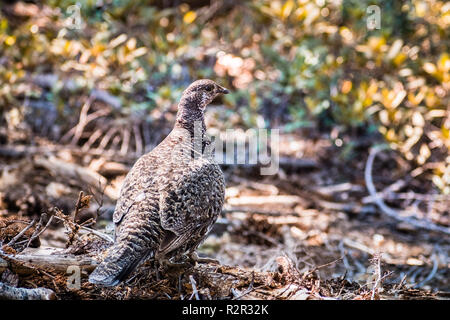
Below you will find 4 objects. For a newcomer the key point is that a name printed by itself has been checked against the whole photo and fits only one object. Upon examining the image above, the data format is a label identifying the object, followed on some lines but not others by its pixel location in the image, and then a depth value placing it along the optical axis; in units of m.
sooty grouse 3.87
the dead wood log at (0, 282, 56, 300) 3.66
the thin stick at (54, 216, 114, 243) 4.53
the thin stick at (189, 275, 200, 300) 3.89
